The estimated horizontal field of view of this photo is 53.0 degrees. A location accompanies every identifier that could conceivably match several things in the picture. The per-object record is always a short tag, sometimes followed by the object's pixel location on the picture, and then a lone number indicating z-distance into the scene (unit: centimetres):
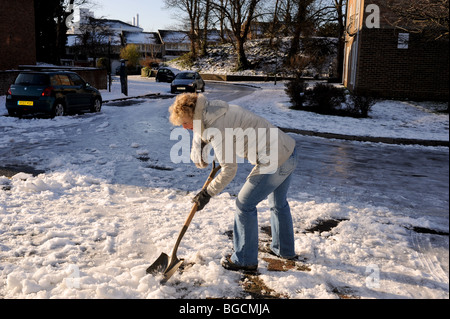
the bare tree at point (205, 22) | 4697
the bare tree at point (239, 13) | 4727
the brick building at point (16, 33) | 2608
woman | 357
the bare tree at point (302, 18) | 3554
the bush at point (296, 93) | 1827
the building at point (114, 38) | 6109
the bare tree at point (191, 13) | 5697
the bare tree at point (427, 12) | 1177
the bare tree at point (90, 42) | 5888
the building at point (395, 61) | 2006
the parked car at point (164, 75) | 3928
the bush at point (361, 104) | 1556
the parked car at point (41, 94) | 1424
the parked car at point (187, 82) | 2795
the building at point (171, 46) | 10068
